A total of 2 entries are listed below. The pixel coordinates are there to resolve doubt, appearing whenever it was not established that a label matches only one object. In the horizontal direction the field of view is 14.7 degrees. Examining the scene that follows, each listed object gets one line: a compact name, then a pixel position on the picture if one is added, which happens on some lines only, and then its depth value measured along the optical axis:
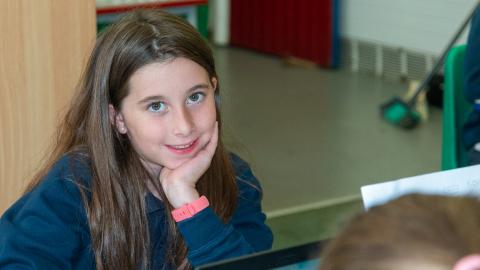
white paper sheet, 2.29
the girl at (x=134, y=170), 2.49
